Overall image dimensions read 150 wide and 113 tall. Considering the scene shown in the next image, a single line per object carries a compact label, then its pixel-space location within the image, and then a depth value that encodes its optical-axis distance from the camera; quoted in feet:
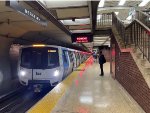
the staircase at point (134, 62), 10.75
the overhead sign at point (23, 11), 9.21
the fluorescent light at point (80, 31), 29.72
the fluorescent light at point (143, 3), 30.89
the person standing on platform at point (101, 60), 24.75
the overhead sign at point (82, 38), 29.29
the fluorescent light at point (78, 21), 21.91
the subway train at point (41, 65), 19.49
